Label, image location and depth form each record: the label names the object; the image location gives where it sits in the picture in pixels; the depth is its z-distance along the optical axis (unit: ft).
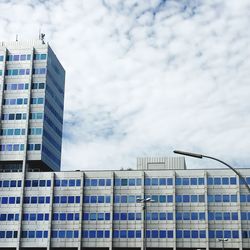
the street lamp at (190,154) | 83.54
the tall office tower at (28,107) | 331.57
